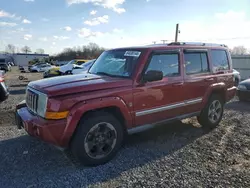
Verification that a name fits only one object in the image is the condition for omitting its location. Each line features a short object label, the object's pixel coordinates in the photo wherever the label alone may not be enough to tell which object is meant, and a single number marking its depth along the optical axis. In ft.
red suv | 8.89
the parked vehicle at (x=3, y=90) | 18.55
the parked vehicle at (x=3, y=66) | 94.12
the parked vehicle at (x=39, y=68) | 97.42
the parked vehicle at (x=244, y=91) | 24.20
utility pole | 62.27
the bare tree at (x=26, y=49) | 291.58
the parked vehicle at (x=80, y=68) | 35.82
